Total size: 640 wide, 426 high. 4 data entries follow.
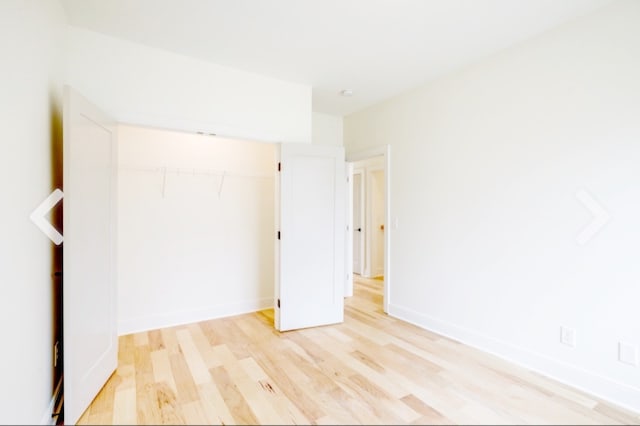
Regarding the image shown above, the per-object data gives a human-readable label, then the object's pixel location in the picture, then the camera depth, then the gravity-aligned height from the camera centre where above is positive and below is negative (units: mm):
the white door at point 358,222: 5930 -204
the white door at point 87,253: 1725 -272
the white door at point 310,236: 3154 -268
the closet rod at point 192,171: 3184 +469
